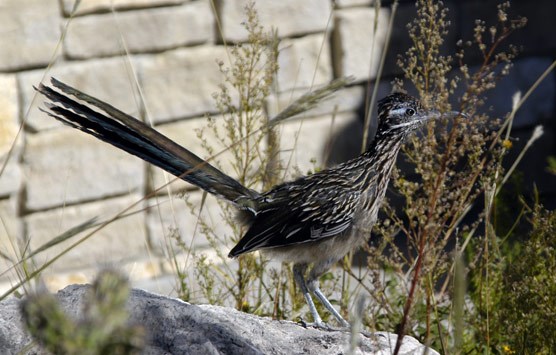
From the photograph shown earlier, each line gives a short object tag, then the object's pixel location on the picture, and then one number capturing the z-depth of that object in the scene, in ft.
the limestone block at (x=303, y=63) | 41.73
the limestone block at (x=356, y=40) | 42.50
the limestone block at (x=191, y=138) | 39.47
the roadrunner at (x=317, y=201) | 24.36
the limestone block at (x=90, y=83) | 37.19
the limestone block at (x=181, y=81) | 39.52
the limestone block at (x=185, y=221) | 39.73
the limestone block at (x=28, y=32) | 36.68
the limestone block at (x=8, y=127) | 36.81
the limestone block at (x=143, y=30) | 38.04
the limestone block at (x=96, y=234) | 38.19
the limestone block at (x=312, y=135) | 42.04
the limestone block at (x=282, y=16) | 40.19
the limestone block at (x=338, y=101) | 40.73
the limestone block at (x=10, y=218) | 37.27
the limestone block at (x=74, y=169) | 37.83
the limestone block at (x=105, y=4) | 37.41
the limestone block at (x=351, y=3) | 42.34
